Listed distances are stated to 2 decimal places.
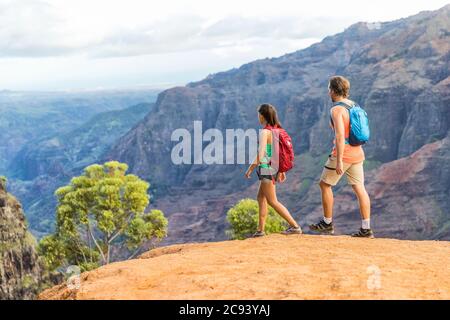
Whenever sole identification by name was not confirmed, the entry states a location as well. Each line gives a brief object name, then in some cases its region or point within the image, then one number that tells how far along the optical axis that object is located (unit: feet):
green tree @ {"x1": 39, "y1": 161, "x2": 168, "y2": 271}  105.40
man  37.32
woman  40.14
